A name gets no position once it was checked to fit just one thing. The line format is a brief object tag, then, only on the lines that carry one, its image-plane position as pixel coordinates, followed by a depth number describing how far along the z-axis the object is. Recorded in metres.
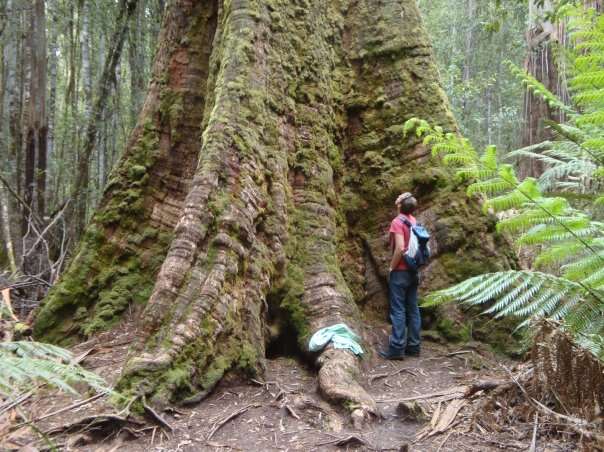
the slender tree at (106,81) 7.66
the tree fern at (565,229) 2.24
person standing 4.86
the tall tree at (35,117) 9.80
